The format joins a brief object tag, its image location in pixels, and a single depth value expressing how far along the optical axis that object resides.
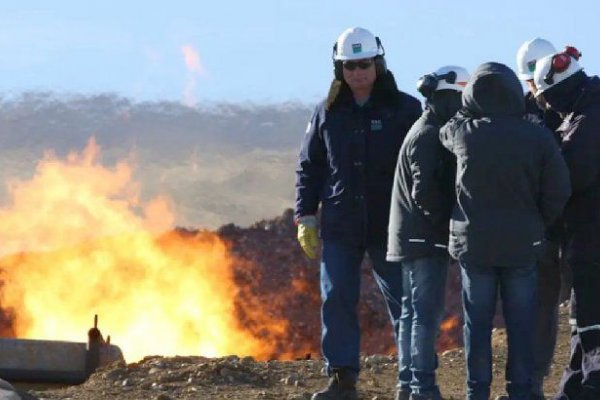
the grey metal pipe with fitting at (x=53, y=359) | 38.53
